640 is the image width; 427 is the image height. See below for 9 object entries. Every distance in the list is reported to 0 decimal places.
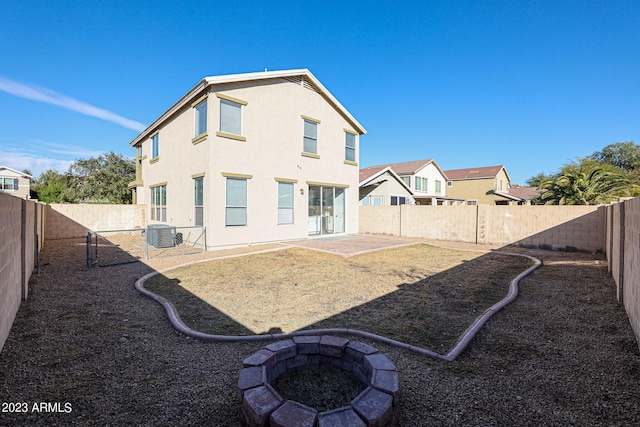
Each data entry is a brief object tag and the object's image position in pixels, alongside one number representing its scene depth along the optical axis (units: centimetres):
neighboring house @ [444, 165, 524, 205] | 3506
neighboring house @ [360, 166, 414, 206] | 2294
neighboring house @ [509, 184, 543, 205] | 3656
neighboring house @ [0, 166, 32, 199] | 3142
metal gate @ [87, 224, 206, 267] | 967
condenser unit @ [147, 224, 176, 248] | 1134
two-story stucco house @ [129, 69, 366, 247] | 1086
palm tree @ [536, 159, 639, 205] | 1316
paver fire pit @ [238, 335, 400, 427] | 200
